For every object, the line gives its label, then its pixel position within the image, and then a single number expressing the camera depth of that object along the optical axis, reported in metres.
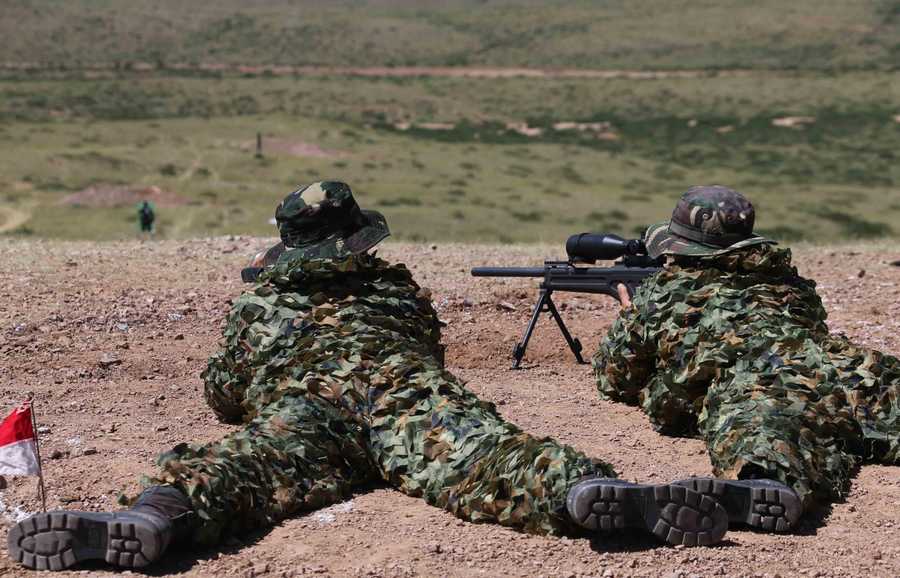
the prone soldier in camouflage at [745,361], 11.71
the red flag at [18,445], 10.01
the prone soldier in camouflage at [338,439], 9.58
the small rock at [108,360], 17.70
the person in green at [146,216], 47.44
